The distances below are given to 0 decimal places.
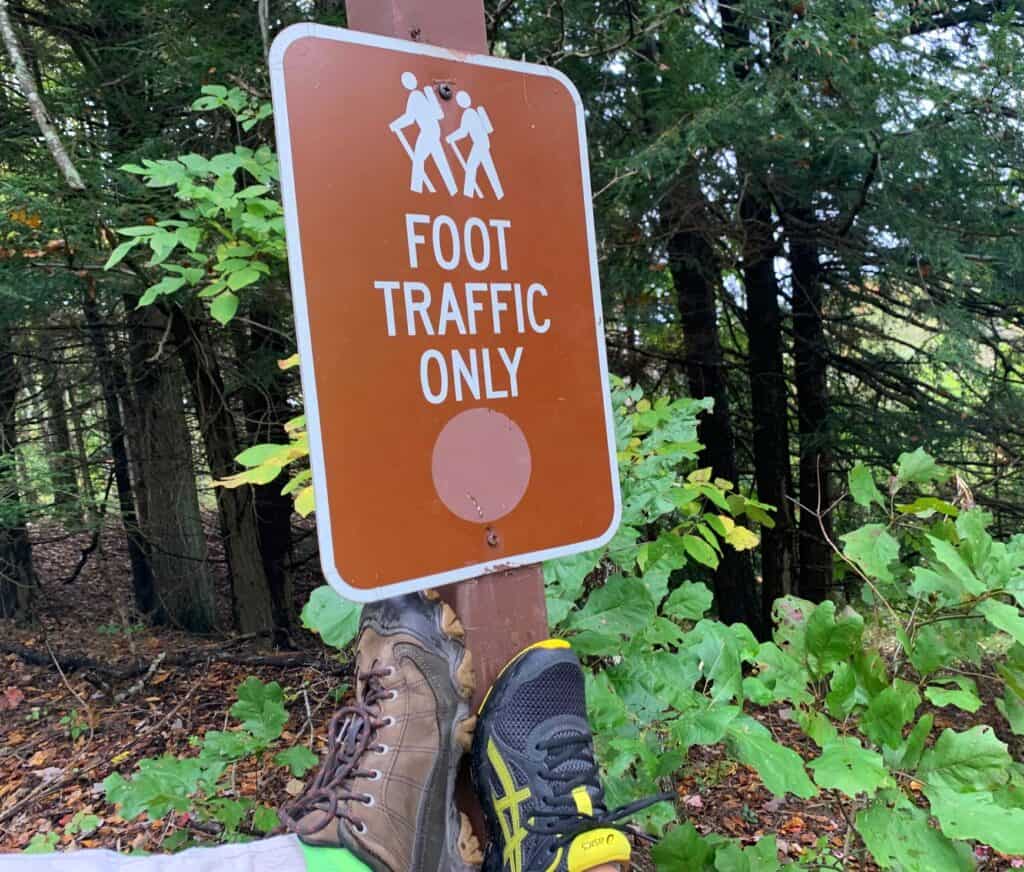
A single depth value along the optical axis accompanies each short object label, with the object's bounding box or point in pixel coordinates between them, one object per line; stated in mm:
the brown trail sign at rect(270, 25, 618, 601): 912
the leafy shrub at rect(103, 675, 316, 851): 1699
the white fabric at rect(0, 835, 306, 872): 1172
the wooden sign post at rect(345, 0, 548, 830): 1037
